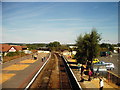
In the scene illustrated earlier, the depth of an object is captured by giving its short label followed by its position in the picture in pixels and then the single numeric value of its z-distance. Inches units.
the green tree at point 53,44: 4940.7
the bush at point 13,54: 1611.1
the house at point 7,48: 1916.8
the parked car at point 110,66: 818.3
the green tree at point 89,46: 729.4
